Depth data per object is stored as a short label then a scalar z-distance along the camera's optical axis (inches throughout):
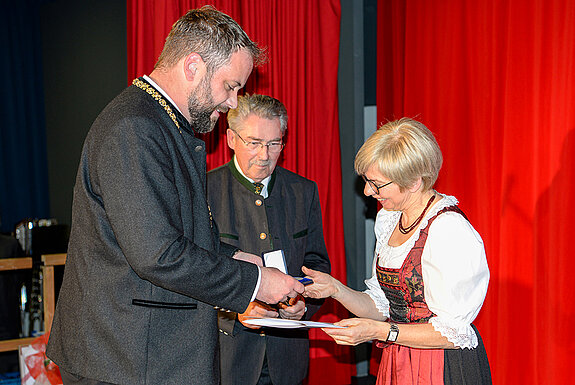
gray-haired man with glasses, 94.9
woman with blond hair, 76.2
